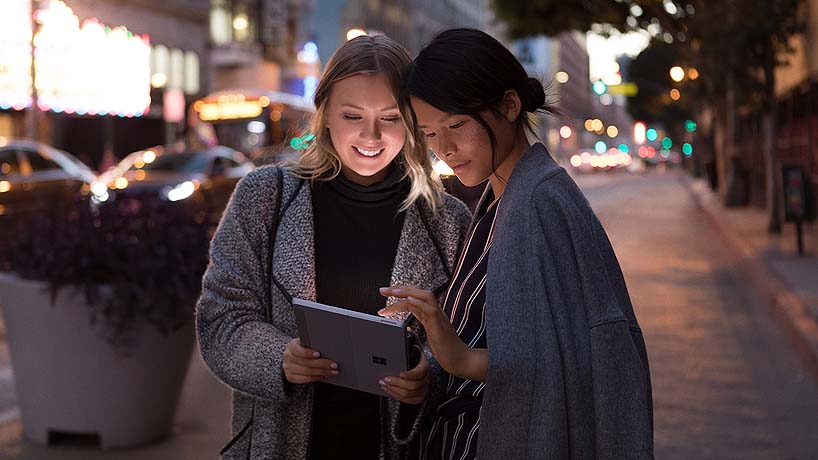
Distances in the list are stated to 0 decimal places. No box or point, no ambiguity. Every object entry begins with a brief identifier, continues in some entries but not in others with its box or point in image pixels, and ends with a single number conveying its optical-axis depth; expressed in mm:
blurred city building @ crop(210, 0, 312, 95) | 50312
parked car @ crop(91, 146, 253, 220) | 21438
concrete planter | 5852
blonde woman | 2832
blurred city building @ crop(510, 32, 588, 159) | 145500
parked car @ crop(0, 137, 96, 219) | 17016
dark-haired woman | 2221
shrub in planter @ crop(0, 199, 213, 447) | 5832
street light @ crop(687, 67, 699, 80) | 30408
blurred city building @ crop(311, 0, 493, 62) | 75688
